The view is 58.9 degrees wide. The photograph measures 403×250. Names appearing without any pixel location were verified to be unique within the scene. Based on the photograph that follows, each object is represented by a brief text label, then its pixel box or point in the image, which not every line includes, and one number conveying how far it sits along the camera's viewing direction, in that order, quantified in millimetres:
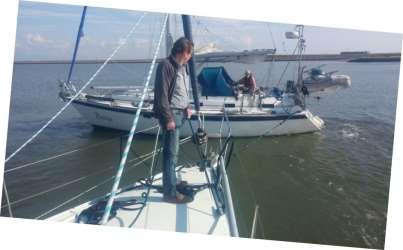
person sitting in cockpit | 12328
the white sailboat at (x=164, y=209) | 3576
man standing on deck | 3564
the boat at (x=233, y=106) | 11773
